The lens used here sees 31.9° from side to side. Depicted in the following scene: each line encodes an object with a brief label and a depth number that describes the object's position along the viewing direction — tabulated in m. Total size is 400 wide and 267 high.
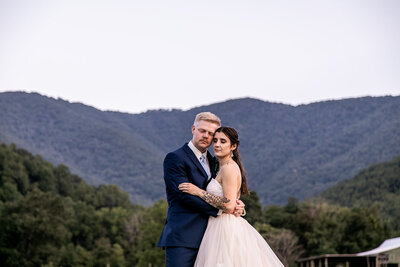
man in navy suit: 7.17
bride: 7.11
